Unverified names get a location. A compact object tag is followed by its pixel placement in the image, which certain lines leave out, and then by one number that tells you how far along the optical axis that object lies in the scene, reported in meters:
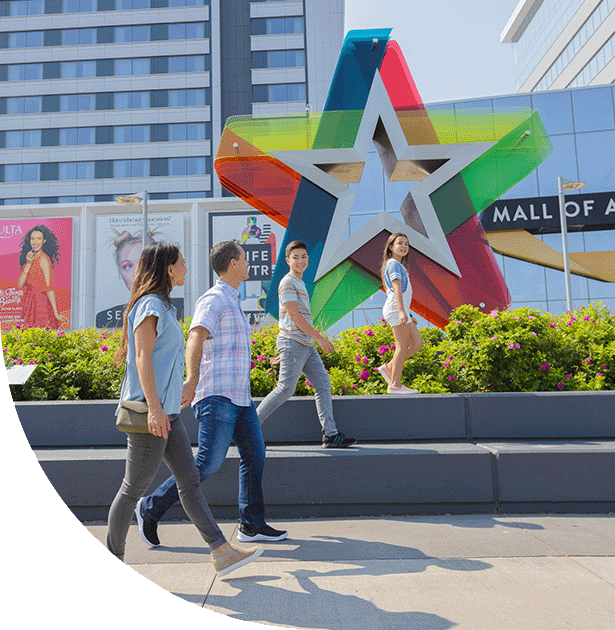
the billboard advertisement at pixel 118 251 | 31.70
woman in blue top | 2.87
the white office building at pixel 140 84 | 42.06
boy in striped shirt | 4.50
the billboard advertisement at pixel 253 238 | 31.09
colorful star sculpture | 10.37
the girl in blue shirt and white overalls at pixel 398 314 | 5.52
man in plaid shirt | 3.42
